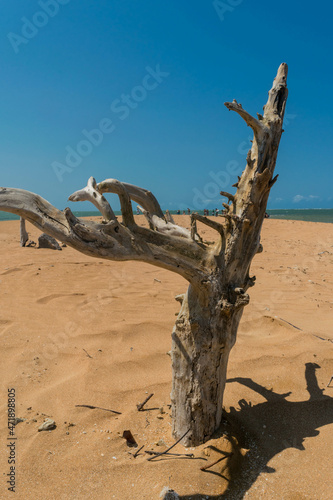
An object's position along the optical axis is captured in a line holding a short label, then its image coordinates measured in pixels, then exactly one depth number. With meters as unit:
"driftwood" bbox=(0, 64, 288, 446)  2.06
